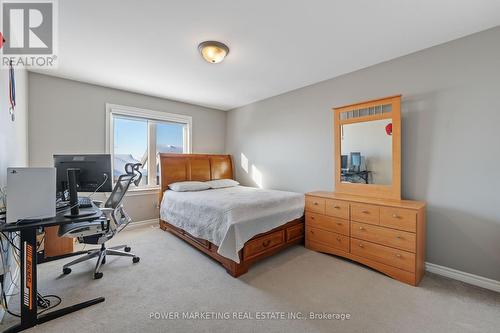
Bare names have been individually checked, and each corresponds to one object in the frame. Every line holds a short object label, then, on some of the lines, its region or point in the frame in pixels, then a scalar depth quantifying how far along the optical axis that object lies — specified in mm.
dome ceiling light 2314
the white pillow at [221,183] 4252
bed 2348
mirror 2588
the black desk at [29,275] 1532
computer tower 1492
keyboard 2238
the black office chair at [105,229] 2188
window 3872
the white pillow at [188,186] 3807
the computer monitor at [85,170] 2168
